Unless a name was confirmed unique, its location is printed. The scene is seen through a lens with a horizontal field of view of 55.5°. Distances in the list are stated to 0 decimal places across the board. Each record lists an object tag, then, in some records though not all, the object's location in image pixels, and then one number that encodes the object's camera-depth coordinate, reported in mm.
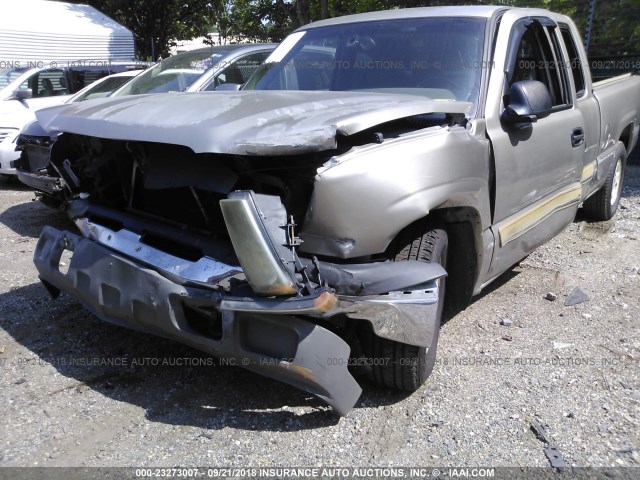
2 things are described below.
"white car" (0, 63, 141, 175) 8211
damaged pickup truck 2516
